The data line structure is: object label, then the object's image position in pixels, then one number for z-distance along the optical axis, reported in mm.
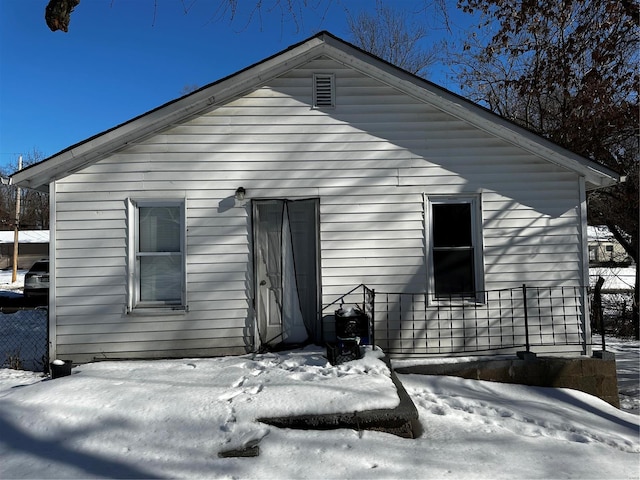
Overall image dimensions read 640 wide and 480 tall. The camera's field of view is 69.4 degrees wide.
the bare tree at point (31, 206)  45594
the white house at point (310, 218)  6418
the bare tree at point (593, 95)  8000
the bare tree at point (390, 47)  20500
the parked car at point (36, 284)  15578
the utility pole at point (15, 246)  26500
